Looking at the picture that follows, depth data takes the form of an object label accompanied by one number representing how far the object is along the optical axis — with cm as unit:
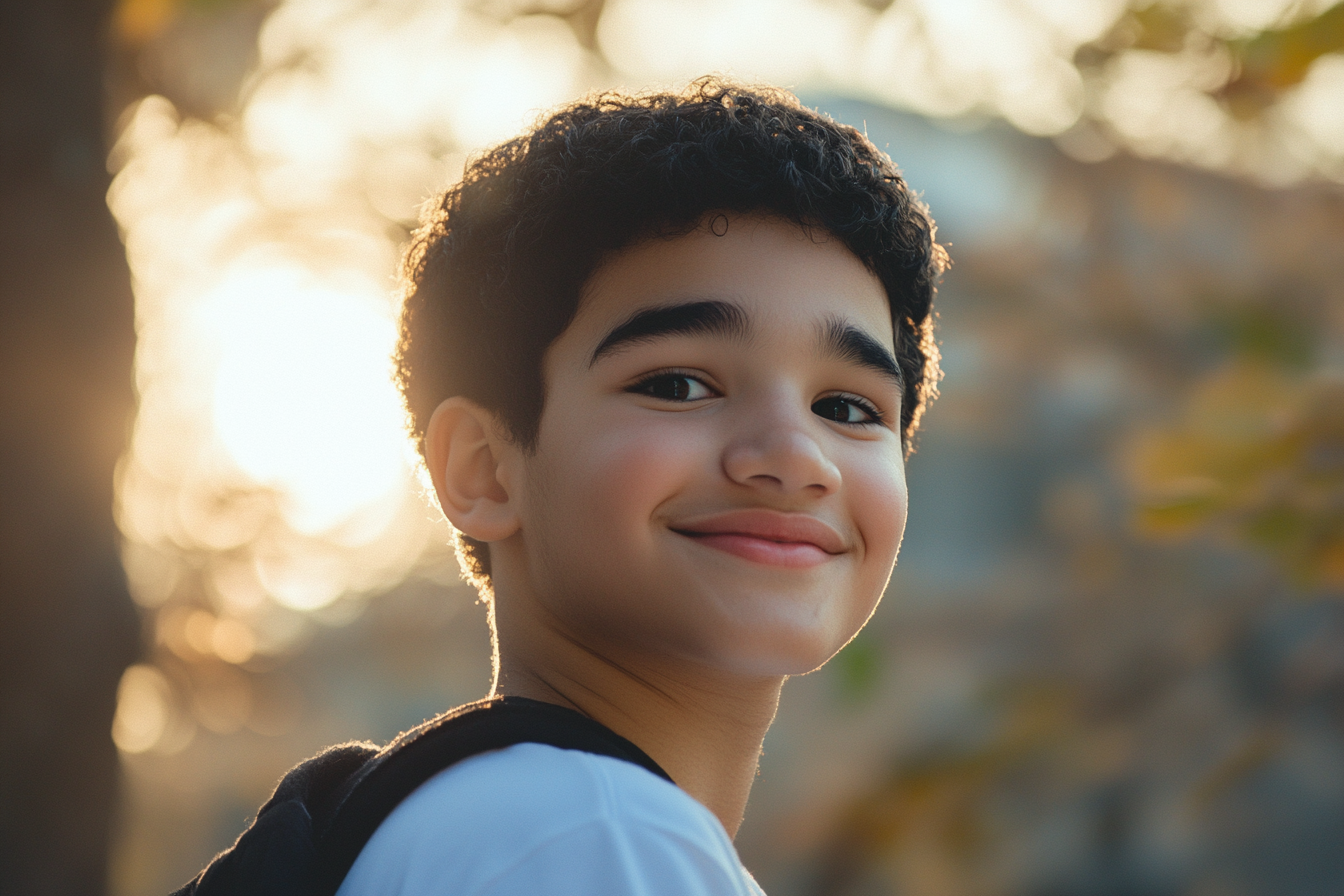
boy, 158
